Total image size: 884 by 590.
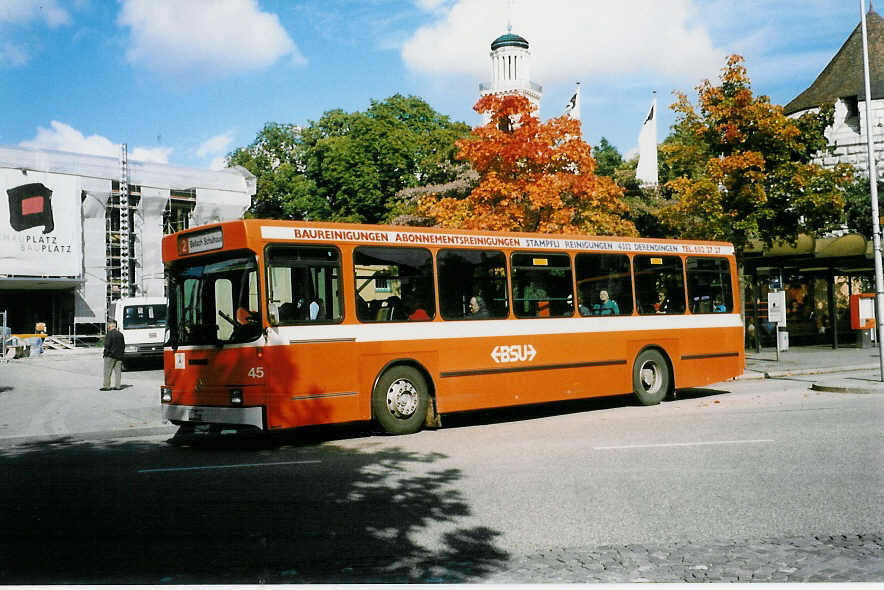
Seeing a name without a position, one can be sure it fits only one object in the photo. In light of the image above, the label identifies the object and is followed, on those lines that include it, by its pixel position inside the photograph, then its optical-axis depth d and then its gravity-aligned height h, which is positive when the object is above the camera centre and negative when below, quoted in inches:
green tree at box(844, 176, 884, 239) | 1622.8 +209.7
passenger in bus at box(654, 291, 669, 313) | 584.7 +12.8
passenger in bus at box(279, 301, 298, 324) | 401.7 +12.1
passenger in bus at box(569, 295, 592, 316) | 535.8 +11.1
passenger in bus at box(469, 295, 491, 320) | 480.1 +11.8
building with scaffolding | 1740.9 +256.5
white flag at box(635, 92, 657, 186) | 1537.4 +322.2
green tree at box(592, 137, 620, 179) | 2301.2 +514.0
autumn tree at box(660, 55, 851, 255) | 873.5 +157.5
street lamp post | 671.9 +61.8
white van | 1023.6 +23.5
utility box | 940.0 -24.9
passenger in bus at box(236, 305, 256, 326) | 397.4 +11.0
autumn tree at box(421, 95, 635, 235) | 915.4 +176.3
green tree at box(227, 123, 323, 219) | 2191.2 +466.6
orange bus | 399.2 +4.8
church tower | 3105.3 +997.4
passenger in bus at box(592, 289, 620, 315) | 545.0 +12.0
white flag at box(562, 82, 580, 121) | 1547.7 +412.9
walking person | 725.9 -7.0
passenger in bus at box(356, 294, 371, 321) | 429.1 +12.9
